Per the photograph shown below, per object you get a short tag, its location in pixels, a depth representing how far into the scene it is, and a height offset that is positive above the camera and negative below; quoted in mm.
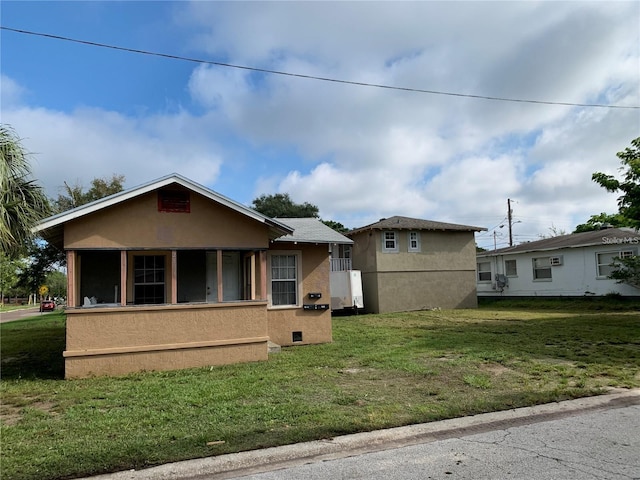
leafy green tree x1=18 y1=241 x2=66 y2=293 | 22703 +1391
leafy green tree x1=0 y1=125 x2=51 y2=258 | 8625 +1837
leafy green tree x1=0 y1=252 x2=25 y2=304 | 43750 +1669
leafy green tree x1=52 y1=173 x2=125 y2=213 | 24453 +5372
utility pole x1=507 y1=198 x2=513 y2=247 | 43128 +6065
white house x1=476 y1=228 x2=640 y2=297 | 23047 +596
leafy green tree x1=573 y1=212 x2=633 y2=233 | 30644 +3763
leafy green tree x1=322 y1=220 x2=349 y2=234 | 45944 +5819
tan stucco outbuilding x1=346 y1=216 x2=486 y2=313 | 23641 +891
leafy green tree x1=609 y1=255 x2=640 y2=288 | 20766 +50
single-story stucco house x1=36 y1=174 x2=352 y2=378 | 9195 +192
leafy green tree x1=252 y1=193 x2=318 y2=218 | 47719 +8129
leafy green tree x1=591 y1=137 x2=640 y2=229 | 13070 +2593
